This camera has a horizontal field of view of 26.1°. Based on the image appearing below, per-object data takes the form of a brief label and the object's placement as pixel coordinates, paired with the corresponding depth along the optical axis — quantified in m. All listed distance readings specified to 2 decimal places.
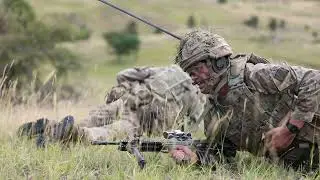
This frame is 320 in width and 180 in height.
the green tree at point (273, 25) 61.16
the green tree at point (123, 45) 47.75
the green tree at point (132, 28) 59.38
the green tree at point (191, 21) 62.33
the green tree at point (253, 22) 64.62
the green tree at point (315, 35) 56.59
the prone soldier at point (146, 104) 6.38
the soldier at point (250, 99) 4.55
